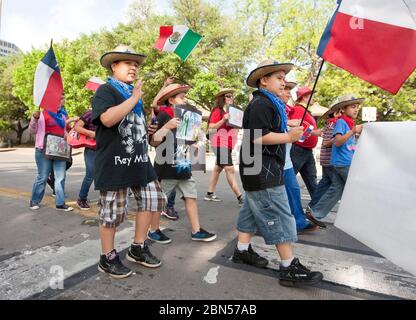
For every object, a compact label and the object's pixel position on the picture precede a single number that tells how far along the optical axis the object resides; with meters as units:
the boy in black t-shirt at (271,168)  2.78
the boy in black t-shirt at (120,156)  2.72
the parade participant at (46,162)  5.19
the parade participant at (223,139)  5.65
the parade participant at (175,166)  3.89
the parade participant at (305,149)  4.45
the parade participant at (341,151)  4.21
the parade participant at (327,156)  4.68
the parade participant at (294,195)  3.81
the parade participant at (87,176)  5.34
